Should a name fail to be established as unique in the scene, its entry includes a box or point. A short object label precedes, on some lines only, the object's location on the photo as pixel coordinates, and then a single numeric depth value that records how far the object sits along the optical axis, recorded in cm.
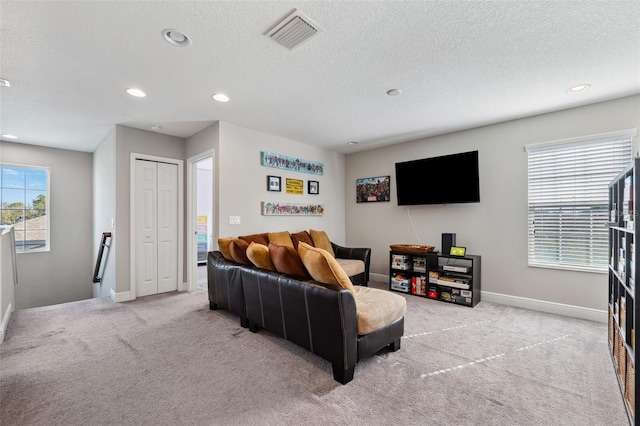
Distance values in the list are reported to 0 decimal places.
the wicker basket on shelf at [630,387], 153
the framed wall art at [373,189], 516
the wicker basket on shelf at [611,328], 239
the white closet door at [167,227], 443
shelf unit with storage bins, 154
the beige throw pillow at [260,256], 267
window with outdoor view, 488
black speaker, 410
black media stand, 377
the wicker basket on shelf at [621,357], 183
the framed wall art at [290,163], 443
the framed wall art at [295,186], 477
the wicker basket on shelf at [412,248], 424
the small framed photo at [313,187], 511
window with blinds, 319
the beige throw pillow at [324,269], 208
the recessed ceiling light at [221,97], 307
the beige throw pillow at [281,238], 415
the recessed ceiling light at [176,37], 199
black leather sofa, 196
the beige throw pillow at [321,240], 481
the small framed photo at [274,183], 445
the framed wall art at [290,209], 441
